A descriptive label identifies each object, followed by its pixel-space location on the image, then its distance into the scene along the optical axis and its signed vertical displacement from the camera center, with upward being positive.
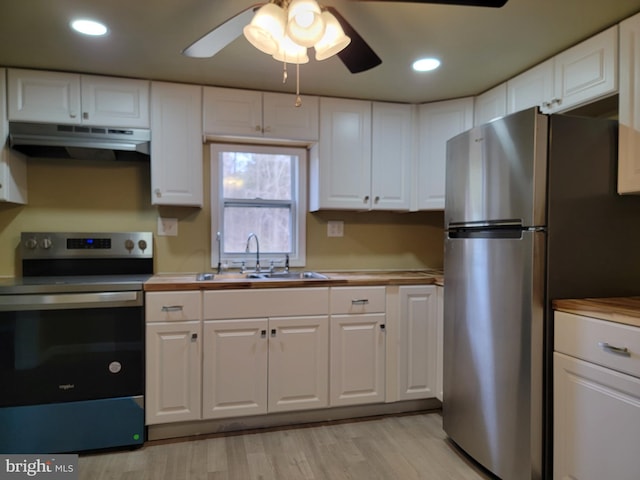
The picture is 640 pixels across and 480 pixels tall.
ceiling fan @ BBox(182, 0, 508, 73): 1.25 +0.74
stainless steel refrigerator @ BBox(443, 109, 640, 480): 1.69 -0.08
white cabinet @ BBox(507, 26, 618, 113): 1.86 +0.84
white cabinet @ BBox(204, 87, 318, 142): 2.56 +0.80
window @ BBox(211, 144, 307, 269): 2.82 +0.23
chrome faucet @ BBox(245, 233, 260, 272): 2.82 -0.10
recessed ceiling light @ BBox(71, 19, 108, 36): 1.81 +0.97
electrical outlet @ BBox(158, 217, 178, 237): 2.72 +0.04
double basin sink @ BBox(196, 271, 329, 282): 2.49 -0.28
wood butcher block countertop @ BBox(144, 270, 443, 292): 2.25 -0.29
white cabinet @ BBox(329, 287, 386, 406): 2.47 -0.71
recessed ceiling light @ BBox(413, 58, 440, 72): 2.20 +0.99
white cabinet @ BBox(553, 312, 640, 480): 1.41 -0.64
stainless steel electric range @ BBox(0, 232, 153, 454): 2.03 -0.71
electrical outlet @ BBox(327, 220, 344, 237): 3.04 +0.05
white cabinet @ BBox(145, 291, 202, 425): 2.21 -0.70
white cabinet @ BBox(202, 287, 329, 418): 2.29 -0.71
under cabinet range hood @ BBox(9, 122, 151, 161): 2.25 +0.54
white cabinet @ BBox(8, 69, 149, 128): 2.29 +0.81
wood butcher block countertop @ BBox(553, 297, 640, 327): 1.44 -0.28
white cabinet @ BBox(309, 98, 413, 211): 2.77 +0.57
